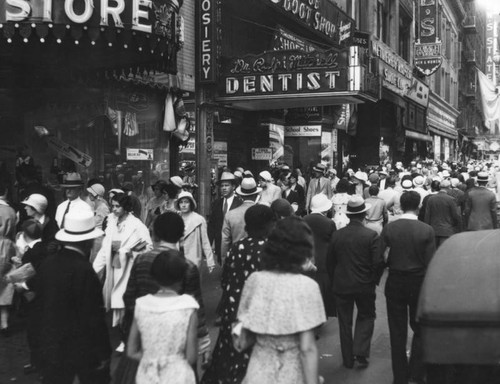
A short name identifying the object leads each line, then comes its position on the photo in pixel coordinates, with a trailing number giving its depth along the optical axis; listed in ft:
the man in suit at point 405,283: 19.72
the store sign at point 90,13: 29.35
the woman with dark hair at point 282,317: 11.73
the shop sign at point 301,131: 77.97
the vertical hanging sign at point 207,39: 51.90
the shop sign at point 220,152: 60.59
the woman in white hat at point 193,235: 25.11
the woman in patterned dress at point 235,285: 15.62
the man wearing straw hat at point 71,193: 26.64
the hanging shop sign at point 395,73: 79.41
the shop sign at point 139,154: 46.03
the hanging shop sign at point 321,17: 61.41
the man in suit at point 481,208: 39.45
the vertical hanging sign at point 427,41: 127.54
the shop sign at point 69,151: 41.70
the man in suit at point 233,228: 25.86
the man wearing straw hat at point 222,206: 32.22
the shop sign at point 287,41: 64.49
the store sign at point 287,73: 49.06
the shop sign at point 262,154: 69.00
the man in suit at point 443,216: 33.14
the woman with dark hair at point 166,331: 12.23
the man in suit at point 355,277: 20.99
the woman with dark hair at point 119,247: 22.59
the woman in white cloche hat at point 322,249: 24.72
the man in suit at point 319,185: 48.24
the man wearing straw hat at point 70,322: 14.29
